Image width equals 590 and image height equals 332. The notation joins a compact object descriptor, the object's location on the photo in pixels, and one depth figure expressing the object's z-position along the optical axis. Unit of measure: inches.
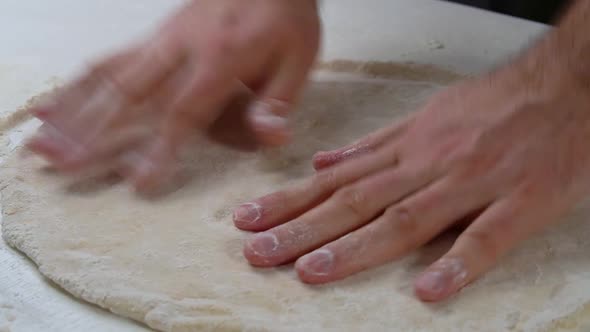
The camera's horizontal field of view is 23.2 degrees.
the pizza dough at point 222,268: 23.0
